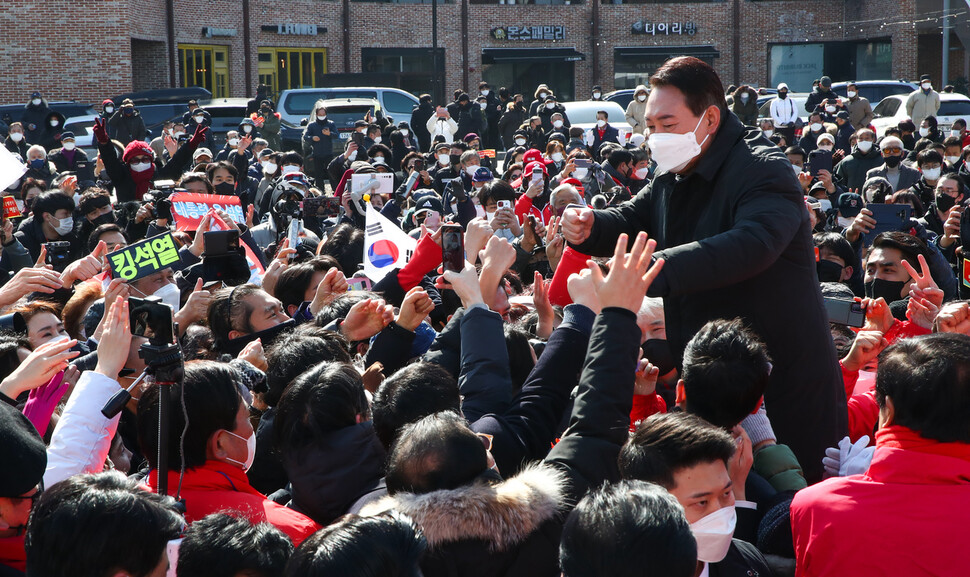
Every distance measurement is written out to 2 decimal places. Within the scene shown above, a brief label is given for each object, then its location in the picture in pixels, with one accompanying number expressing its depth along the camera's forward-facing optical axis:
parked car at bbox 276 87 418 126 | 22.58
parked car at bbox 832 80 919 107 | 24.56
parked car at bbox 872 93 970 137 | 21.38
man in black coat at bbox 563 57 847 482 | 2.93
